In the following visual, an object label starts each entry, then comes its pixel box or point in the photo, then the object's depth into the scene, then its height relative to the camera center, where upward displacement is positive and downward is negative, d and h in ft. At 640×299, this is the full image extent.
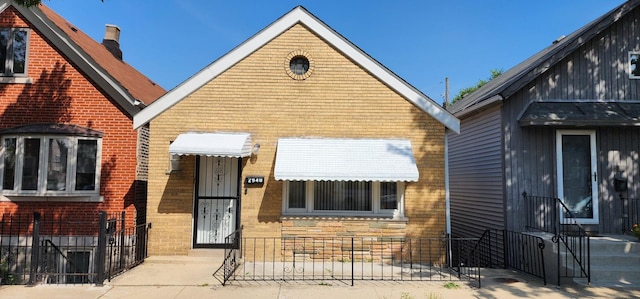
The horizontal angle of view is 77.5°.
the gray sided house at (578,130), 32.55 +4.35
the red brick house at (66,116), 32.89 +4.92
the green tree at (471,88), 132.64 +31.24
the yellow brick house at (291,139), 30.68 +2.99
